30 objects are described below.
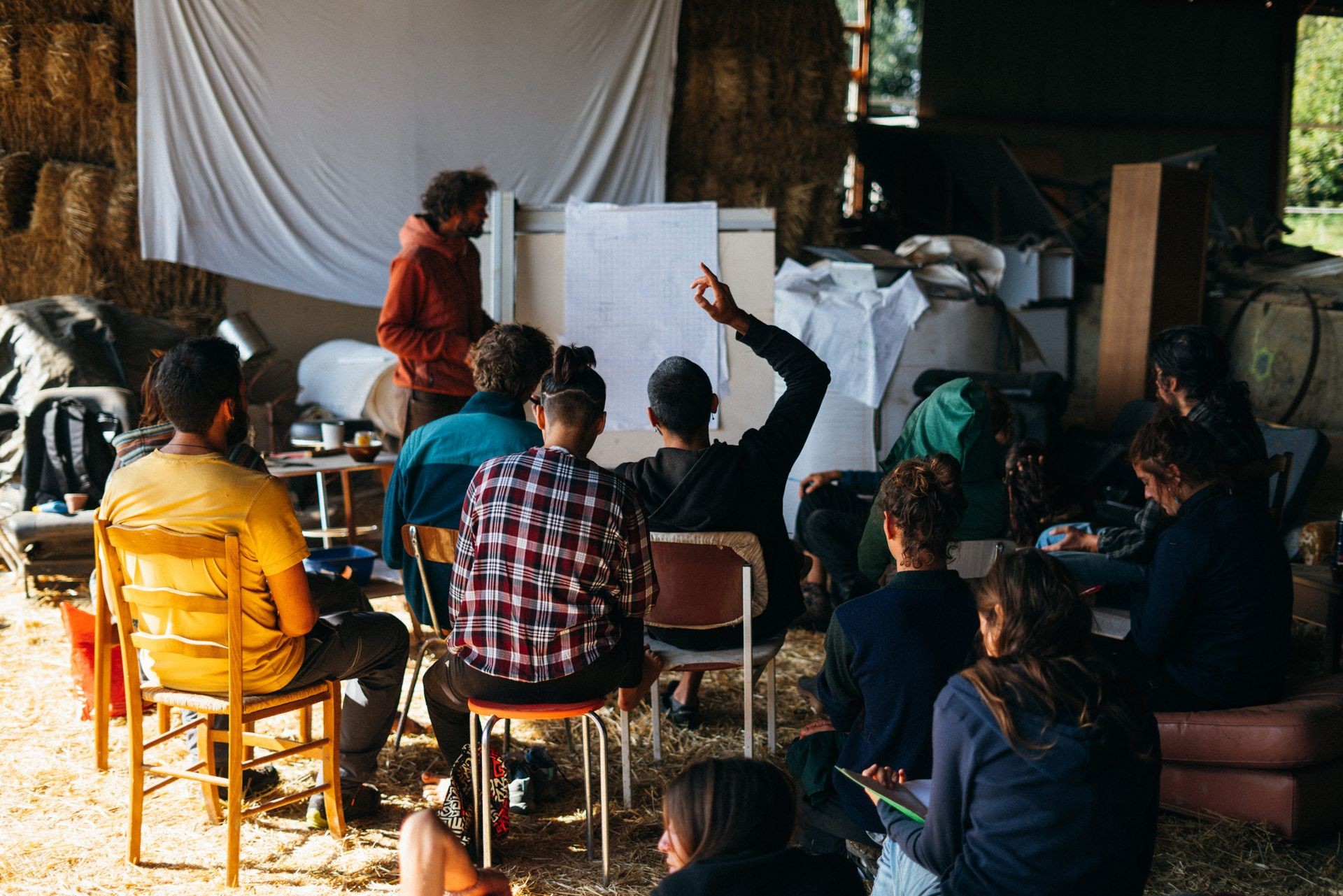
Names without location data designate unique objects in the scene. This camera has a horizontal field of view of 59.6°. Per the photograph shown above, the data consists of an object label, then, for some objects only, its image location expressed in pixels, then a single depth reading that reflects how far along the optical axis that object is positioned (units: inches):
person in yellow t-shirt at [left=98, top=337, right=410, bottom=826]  100.7
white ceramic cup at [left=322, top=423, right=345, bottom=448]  194.7
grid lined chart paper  177.3
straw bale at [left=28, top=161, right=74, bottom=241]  260.4
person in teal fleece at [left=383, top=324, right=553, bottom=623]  124.9
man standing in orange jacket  175.0
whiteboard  177.3
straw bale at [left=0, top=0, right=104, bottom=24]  257.3
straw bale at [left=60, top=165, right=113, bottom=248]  259.3
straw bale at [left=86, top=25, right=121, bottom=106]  259.0
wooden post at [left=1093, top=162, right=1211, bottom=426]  232.1
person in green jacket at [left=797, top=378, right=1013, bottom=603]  151.9
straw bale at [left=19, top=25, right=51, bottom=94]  258.2
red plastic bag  141.8
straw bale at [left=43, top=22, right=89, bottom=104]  256.8
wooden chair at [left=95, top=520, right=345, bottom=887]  98.6
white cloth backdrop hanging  260.5
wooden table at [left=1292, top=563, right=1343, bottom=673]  146.6
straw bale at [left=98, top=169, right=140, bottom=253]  263.4
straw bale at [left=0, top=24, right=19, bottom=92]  256.7
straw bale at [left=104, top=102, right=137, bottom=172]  265.9
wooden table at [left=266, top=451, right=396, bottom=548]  183.0
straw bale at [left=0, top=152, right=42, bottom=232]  259.4
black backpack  206.5
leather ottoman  113.1
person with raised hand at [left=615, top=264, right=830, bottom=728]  121.5
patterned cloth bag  109.0
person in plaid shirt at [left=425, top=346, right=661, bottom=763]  98.0
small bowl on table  185.0
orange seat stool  100.5
